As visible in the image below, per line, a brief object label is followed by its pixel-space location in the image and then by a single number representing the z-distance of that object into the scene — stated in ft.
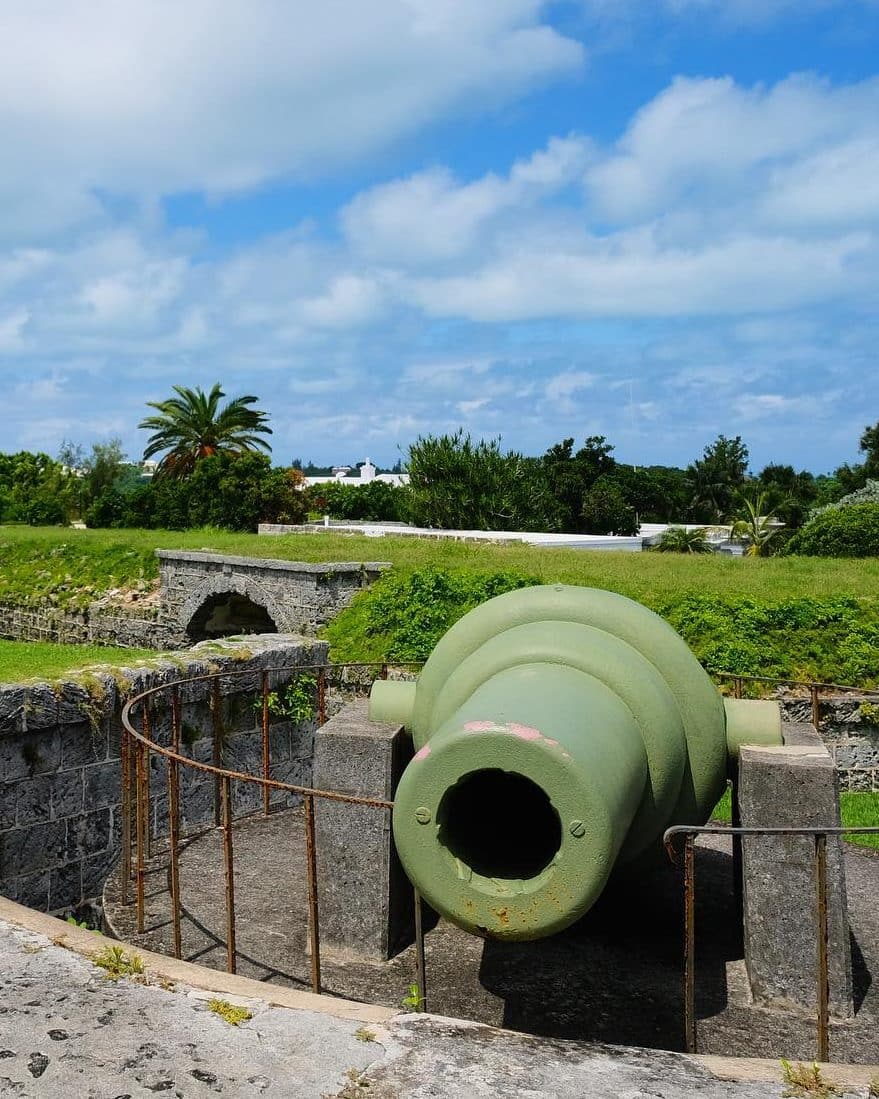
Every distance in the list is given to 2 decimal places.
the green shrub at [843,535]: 63.87
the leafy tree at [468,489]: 119.96
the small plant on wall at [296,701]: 28.19
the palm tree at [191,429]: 129.18
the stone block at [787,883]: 15.30
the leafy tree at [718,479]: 168.25
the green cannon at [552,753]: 10.80
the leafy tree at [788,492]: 135.13
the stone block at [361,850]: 16.85
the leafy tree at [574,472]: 144.36
